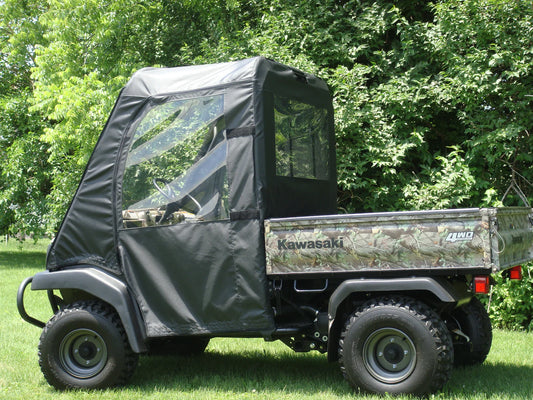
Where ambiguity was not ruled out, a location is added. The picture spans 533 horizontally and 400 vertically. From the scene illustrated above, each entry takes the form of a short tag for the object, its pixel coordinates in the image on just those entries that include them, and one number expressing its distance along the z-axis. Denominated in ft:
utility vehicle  14.42
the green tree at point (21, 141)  59.06
